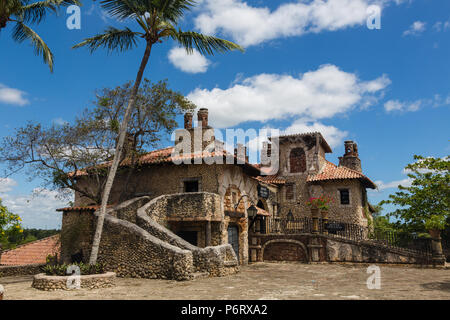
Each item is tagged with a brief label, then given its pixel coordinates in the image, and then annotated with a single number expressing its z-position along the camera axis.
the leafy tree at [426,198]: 13.78
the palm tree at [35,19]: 13.24
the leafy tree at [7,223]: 12.02
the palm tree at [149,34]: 13.23
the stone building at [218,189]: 15.87
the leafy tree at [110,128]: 17.38
